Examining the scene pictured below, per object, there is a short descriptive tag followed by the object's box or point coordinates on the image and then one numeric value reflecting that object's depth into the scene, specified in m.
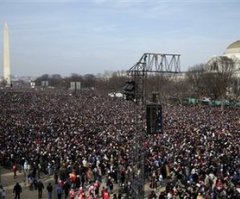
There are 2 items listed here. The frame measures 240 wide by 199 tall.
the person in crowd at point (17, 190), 18.08
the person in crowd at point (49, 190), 17.94
